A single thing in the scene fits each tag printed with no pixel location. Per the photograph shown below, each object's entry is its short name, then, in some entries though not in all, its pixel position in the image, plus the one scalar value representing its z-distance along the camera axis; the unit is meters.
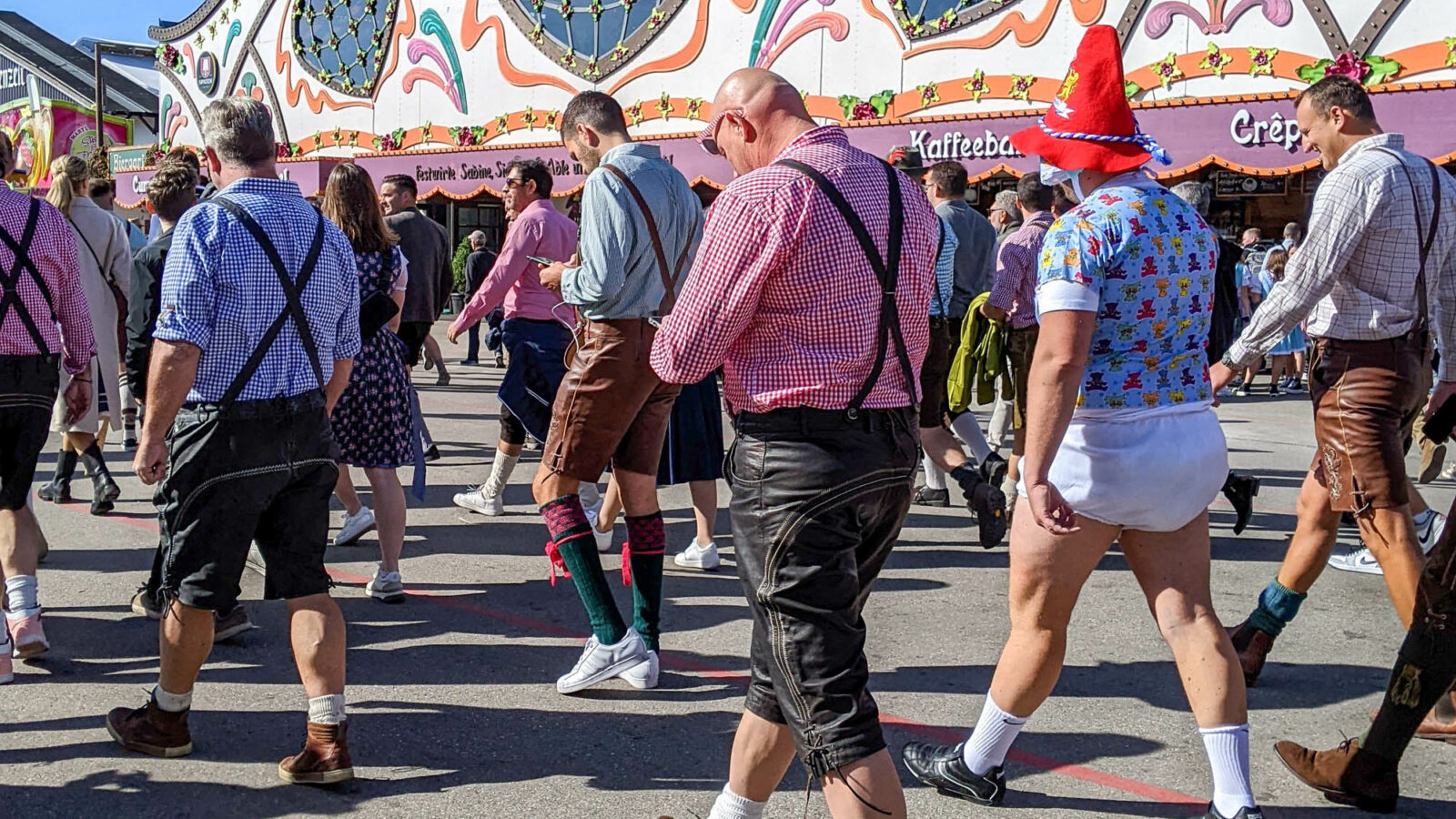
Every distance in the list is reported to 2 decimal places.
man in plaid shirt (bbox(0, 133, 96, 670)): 4.33
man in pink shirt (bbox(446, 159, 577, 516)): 6.05
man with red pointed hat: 3.00
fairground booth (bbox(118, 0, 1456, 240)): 12.75
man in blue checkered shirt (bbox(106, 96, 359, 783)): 3.36
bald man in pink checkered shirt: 2.64
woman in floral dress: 5.35
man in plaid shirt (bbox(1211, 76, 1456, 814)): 3.92
